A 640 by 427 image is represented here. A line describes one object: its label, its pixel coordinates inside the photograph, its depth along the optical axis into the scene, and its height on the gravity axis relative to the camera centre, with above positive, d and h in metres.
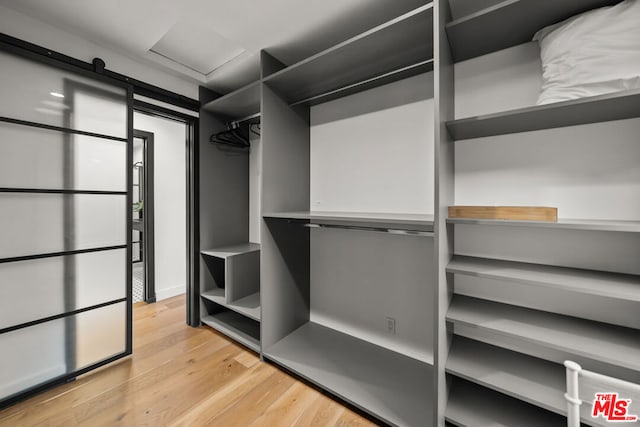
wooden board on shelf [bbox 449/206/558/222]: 1.05 +0.00
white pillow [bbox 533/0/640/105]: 0.95 +0.61
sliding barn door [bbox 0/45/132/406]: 1.53 -0.07
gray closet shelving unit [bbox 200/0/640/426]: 1.09 -0.28
